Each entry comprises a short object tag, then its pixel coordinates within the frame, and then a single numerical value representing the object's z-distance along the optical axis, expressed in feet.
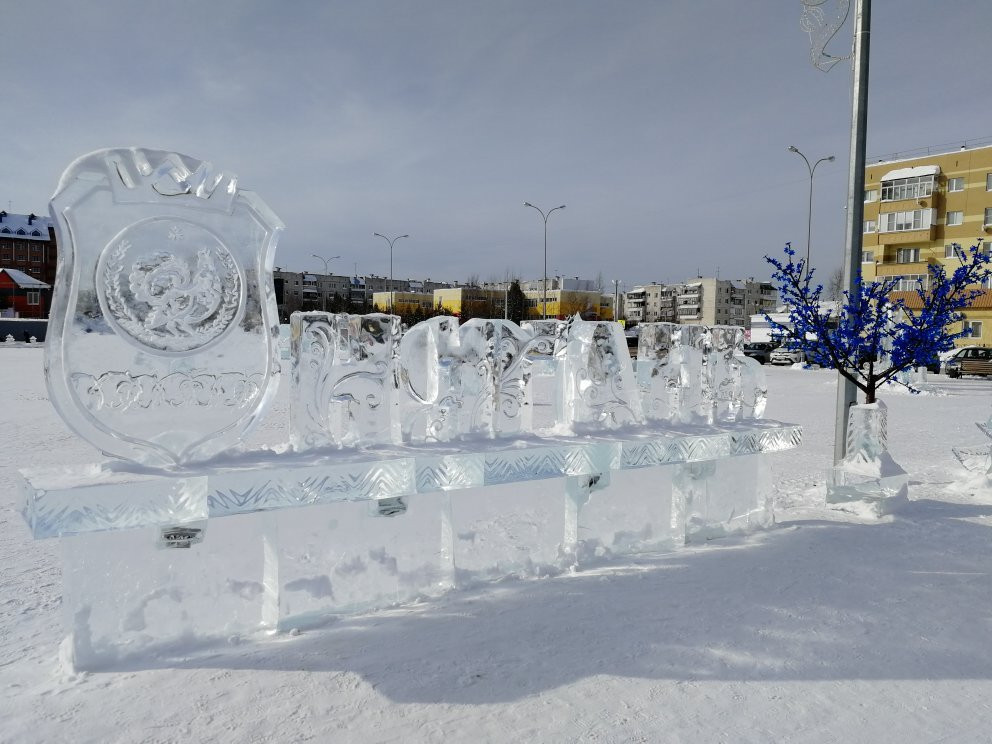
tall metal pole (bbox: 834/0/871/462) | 20.03
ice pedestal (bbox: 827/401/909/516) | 16.90
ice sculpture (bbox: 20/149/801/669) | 9.18
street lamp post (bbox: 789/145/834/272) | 88.22
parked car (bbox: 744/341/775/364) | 107.71
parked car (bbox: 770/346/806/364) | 100.73
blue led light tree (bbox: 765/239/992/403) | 18.06
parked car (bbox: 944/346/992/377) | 76.02
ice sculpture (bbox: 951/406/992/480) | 21.20
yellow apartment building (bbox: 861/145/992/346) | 111.65
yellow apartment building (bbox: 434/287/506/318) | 209.97
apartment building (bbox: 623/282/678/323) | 348.04
